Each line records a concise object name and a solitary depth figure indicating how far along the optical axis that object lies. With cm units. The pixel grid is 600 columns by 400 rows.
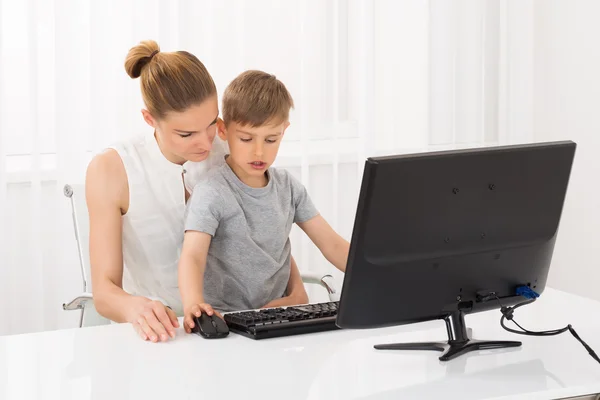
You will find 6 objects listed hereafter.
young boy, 355
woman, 355
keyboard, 319
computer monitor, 294
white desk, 290
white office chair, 378
